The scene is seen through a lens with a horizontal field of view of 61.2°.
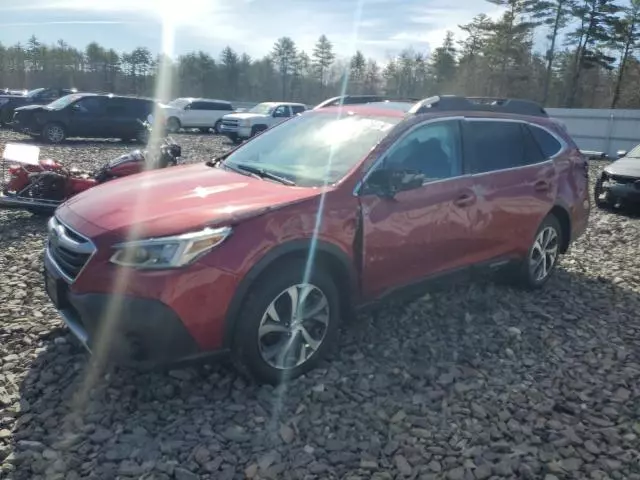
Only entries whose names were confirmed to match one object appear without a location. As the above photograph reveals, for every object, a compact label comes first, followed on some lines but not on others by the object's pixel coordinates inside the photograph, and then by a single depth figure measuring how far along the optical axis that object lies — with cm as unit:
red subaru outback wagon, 294
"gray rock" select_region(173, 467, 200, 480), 266
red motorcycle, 674
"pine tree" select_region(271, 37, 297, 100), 7125
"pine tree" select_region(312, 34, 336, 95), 7238
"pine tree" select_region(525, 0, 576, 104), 3875
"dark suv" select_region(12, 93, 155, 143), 1719
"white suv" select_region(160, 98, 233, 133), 2630
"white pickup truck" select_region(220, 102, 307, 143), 2269
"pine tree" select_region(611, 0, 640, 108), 3722
